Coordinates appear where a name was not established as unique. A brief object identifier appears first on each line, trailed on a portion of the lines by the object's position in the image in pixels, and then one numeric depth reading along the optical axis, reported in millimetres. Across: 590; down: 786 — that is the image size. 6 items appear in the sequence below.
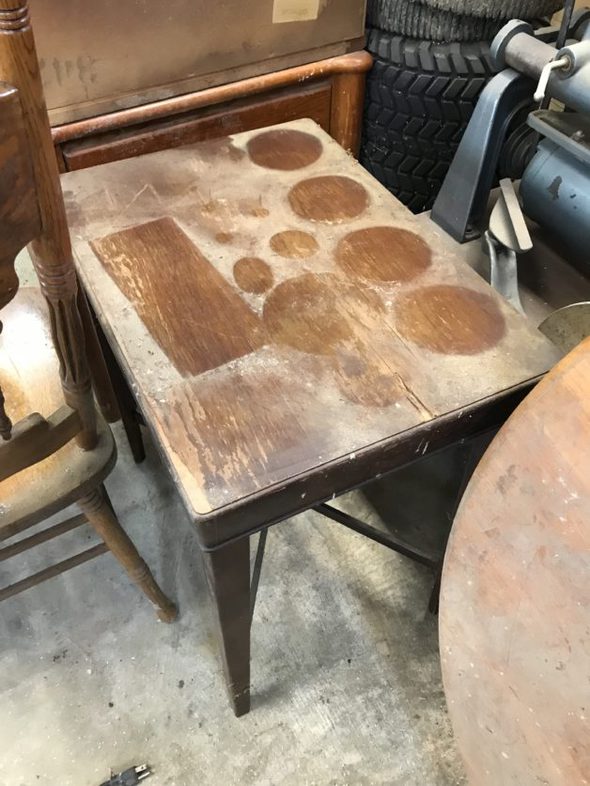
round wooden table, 686
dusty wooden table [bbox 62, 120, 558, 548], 779
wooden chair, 596
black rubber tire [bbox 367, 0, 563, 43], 1270
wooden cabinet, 1306
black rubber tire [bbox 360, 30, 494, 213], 1335
